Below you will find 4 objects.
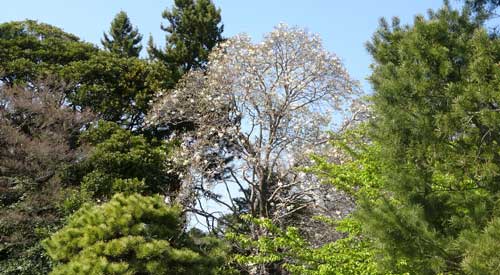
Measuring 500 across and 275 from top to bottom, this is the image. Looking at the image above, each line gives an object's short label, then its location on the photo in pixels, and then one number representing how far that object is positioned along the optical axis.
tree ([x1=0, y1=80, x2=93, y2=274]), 9.54
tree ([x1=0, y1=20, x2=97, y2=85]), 13.15
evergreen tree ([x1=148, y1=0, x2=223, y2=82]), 17.17
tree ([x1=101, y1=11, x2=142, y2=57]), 21.61
